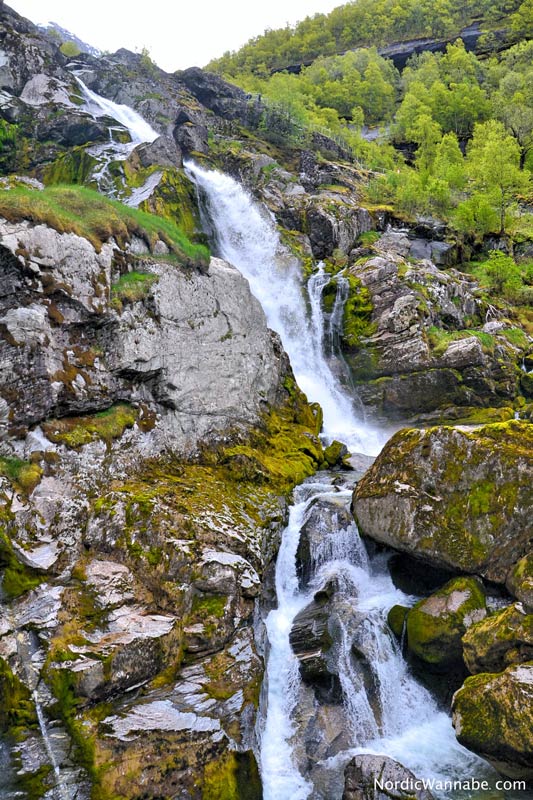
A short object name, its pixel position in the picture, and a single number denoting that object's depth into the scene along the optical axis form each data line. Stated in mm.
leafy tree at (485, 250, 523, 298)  32781
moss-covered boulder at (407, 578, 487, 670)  10008
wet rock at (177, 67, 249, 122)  55500
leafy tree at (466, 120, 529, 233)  38531
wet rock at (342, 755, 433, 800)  8000
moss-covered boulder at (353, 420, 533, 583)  10664
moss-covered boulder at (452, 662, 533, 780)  7746
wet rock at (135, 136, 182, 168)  31766
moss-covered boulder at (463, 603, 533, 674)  8609
